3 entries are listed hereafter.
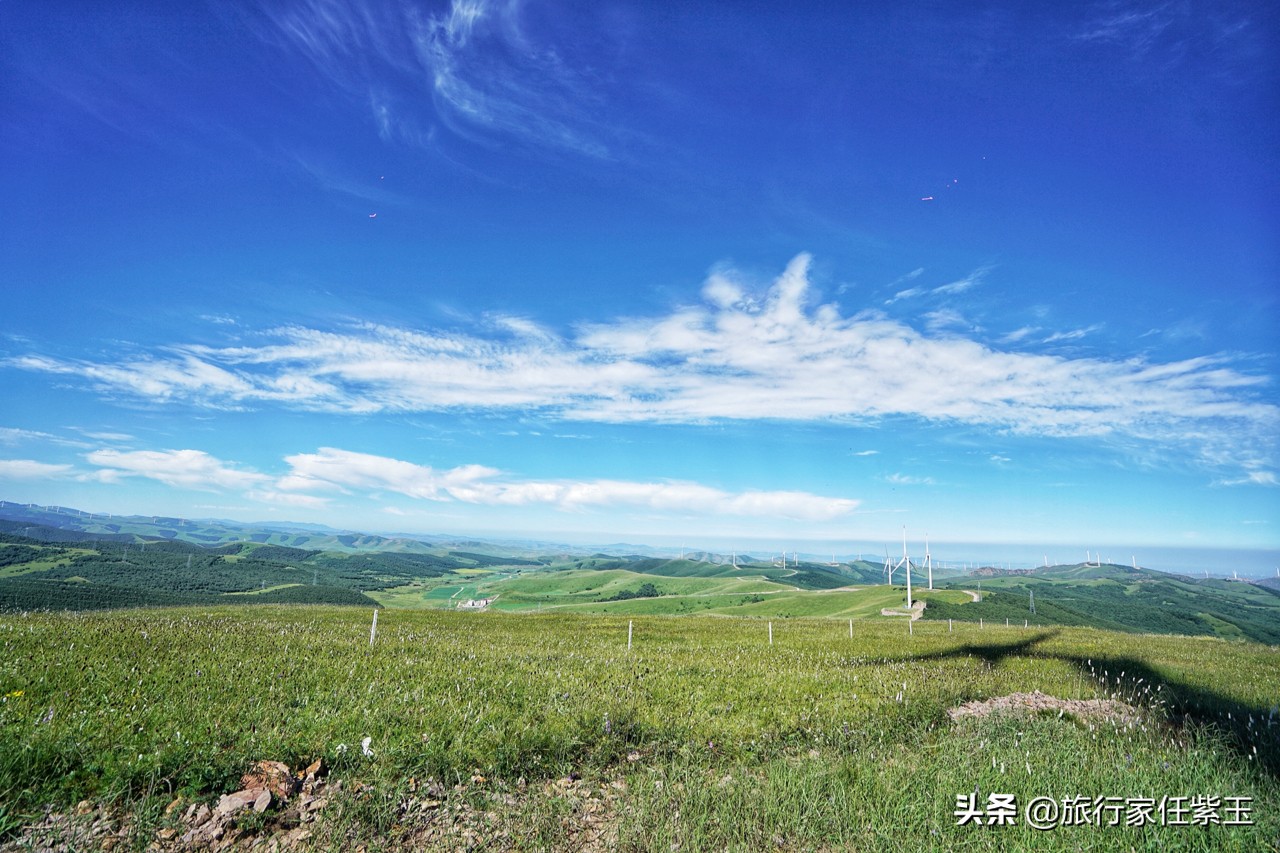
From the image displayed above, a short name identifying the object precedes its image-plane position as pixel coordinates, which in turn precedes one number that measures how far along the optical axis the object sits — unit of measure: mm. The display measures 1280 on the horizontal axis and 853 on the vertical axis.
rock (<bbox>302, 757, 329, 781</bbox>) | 6362
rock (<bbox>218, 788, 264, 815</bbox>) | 5500
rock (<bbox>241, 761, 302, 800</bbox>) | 5973
